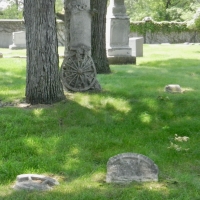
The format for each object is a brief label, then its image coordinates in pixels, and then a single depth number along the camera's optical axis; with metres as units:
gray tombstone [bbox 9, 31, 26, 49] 21.61
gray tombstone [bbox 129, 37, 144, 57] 16.60
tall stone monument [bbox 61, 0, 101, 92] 8.05
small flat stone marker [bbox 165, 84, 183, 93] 8.46
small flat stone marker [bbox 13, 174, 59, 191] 4.41
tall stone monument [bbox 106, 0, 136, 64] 14.19
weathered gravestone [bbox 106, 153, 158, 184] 4.80
